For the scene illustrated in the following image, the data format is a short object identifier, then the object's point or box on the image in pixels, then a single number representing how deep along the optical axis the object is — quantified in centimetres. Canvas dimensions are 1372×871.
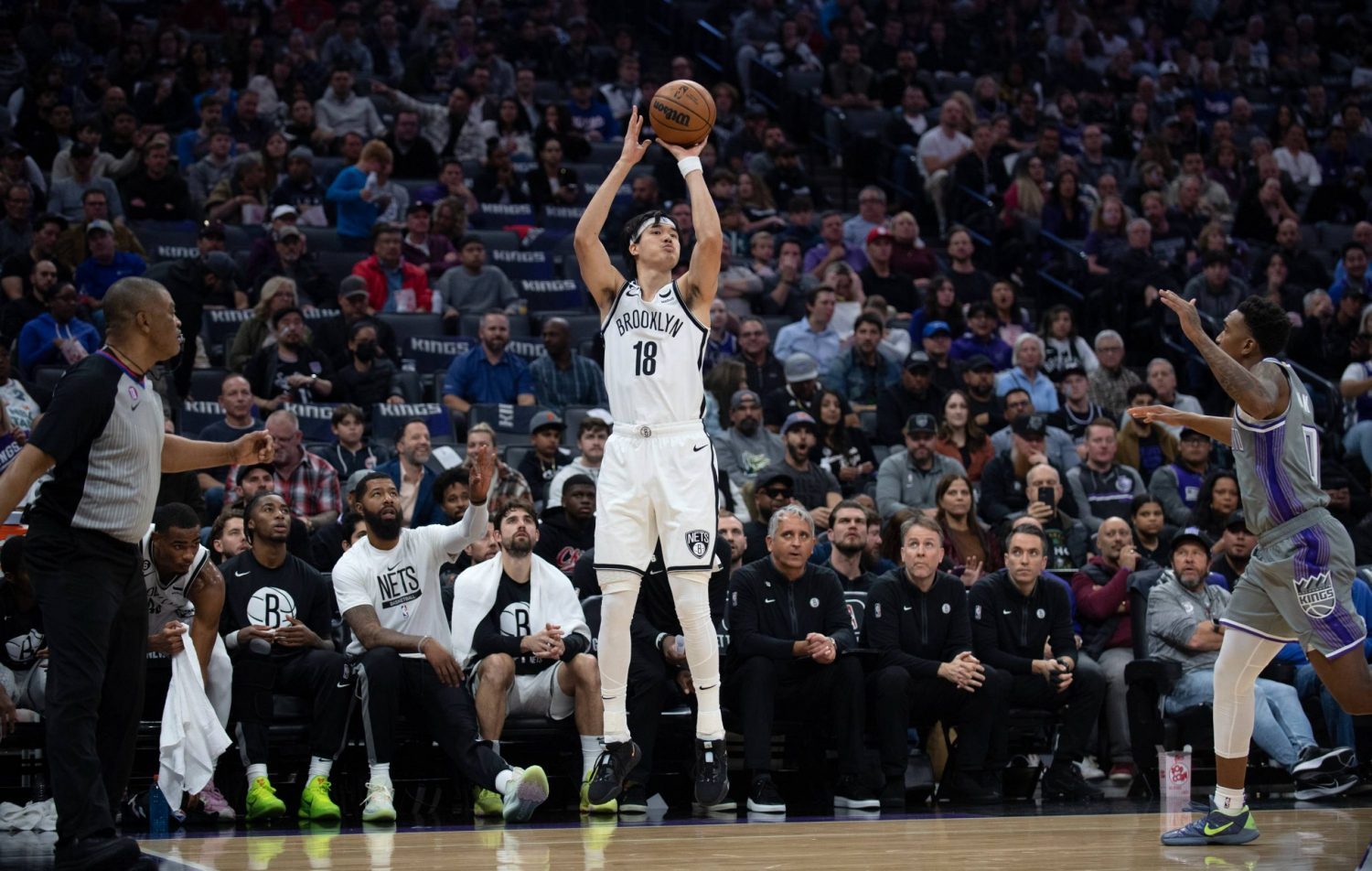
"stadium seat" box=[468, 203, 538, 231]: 1491
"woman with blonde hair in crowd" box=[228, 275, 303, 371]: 1170
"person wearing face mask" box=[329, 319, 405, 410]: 1162
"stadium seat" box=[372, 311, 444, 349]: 1280
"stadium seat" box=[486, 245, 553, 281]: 1398
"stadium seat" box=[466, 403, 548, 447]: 1159
